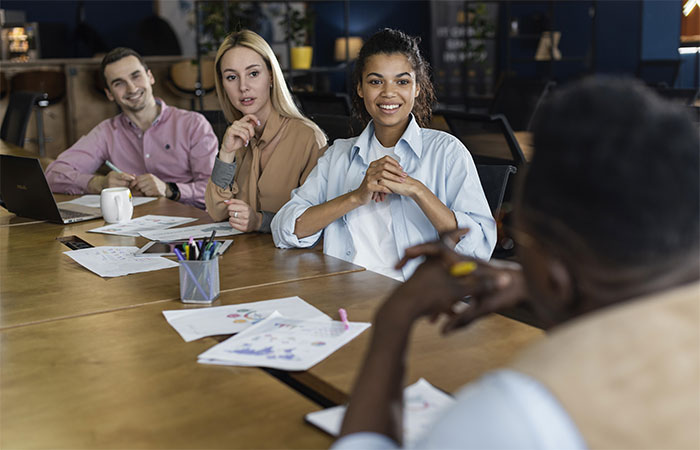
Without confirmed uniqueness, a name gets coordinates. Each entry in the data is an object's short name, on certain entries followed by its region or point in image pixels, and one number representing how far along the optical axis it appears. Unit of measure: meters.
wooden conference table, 1.05
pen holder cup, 1.61
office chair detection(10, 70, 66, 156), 6.77
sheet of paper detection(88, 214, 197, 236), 2.39
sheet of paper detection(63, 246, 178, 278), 1.91
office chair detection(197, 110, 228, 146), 3.96
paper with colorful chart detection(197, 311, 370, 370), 1.27
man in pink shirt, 3.42
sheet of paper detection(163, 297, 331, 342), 1.43
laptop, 2.52
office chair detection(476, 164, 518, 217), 2.33
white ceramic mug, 2.50
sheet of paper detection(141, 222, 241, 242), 2.26
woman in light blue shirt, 2.06
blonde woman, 2.54
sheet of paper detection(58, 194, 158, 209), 2.87
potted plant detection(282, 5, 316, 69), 7.04
